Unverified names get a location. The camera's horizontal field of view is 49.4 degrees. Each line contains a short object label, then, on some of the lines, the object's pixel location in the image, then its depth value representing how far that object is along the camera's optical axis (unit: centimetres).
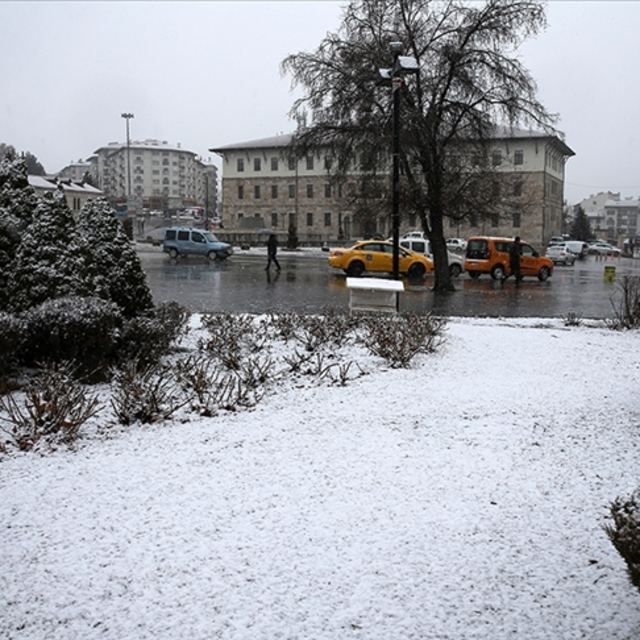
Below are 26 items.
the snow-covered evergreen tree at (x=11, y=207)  854
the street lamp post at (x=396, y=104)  1269
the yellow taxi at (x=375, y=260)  2742
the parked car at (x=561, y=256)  4669
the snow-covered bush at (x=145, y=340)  783
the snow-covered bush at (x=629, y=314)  1134
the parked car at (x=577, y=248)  6140
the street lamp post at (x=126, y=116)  6269
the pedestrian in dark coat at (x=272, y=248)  3055
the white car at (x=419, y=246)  3052
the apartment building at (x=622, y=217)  16612
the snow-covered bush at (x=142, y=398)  599
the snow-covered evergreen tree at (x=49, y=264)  800
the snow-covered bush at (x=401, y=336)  804
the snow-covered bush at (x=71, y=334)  717
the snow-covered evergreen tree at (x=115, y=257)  892
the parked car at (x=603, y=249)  6762
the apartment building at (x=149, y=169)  14200
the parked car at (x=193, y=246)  4068
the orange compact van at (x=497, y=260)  2855
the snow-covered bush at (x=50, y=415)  545
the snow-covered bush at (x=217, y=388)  630
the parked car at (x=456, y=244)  5339
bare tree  2009
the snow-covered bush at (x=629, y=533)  261
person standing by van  2721
